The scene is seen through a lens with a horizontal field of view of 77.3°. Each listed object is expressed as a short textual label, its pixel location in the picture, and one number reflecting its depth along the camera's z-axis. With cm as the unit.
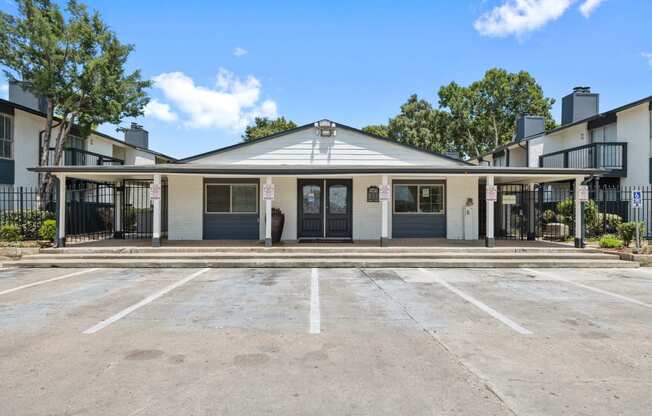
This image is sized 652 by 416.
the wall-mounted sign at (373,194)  1428
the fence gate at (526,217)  1554
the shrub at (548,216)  1744
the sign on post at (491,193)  1202
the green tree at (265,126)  3939
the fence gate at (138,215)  1584
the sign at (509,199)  1484
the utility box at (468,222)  1440
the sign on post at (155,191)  1180
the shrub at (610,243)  1219
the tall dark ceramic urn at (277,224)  1341
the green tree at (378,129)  4209
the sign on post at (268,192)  1209
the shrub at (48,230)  1237
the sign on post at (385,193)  1216
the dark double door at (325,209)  1433
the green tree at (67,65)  1509
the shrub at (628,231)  1220
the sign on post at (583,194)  1225
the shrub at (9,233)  1233
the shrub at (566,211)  1562
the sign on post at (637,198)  1130
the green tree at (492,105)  3809
